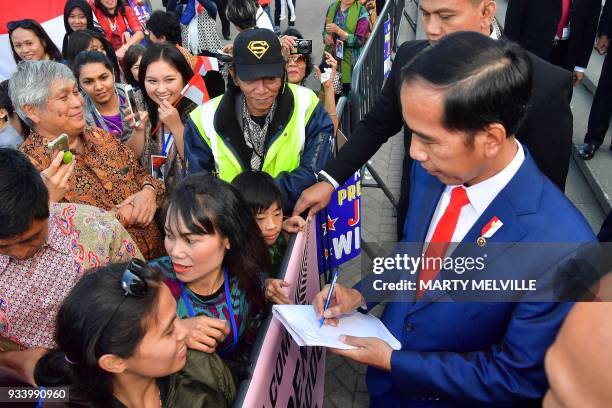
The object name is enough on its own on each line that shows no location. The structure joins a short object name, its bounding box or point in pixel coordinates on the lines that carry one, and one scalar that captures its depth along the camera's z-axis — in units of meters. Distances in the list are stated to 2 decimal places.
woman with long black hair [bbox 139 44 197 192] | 3.36
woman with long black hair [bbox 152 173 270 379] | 1.97
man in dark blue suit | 1.38
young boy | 2.42
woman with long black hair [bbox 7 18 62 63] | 4.60
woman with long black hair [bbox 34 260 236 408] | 1.42
